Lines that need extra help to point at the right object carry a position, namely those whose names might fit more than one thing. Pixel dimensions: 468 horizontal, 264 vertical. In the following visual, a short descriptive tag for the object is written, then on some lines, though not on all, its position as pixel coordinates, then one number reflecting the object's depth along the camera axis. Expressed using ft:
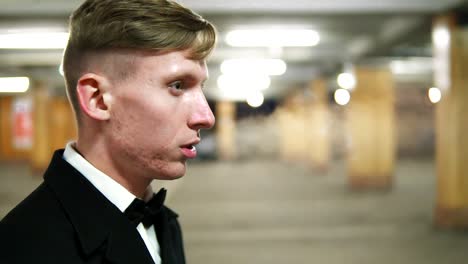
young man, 4.13
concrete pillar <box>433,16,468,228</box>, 26.25
